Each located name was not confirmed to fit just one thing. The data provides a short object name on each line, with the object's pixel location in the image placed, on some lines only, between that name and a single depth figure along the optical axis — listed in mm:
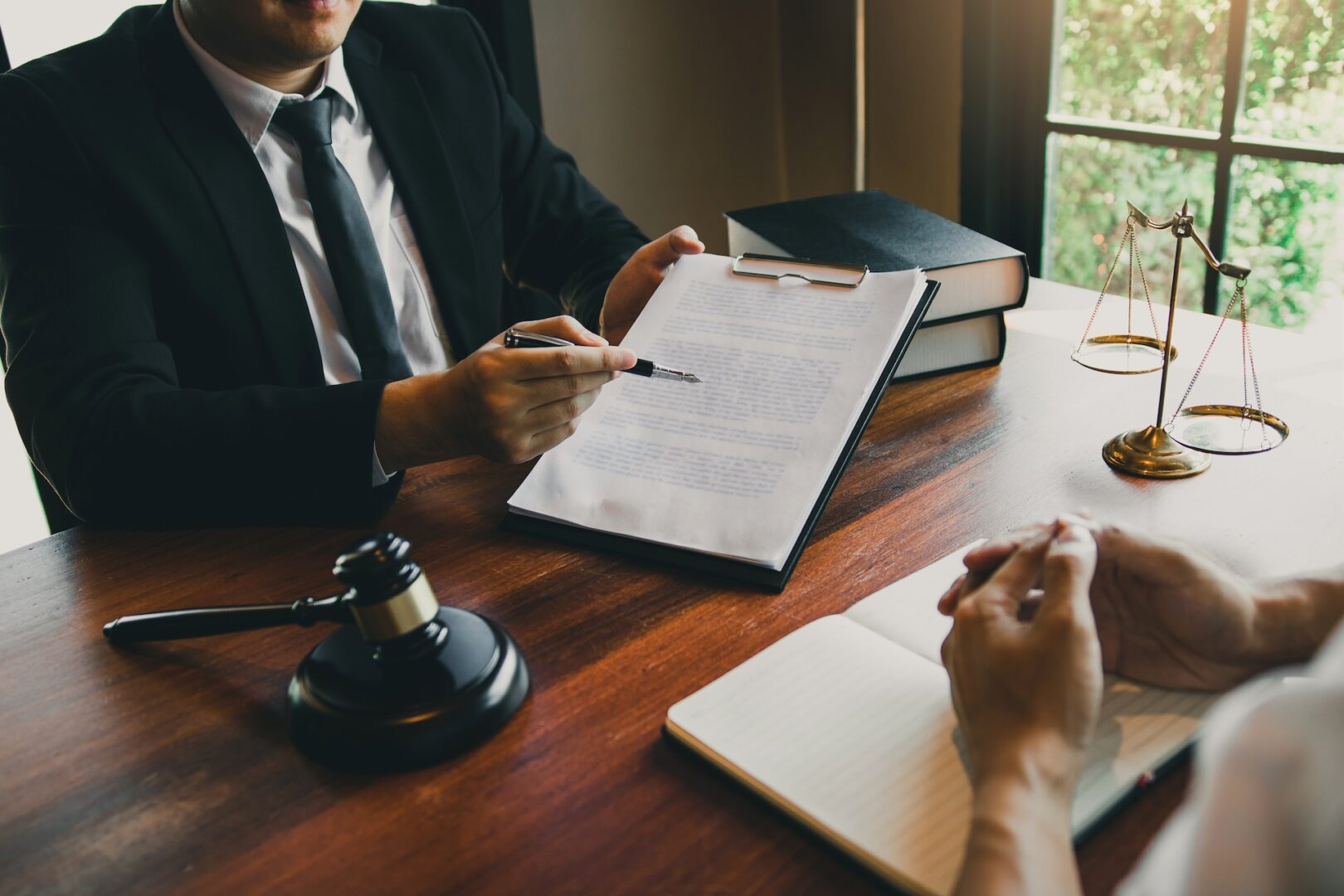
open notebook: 627
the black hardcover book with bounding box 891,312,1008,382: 1319
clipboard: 922
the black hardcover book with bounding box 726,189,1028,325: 1289
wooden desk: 654
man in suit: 1075
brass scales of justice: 1034
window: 2066
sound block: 729
